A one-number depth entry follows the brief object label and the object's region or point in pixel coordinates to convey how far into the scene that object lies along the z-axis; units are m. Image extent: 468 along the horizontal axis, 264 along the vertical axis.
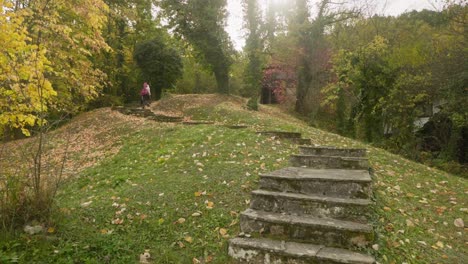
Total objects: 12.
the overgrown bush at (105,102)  20.28
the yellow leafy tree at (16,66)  4.85
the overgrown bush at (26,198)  3.54
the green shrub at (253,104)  16.88
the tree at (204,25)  16.69
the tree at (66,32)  7.37
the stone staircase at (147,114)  13.41
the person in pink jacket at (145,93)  16.67
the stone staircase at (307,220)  3.26
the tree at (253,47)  16.91
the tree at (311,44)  17.83
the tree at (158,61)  19.52
